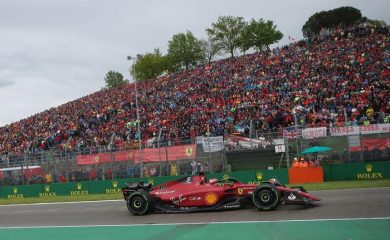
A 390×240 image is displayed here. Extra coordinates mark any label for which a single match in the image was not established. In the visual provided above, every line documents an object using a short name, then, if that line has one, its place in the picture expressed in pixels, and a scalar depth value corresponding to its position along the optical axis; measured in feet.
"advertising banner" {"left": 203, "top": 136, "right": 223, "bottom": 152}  83.87
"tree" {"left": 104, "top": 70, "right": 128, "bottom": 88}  326.87
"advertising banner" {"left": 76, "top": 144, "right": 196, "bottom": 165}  85.15
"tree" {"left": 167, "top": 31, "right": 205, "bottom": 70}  258.78
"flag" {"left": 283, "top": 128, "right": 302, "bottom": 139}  80.18
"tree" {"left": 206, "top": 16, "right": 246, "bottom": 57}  237.04
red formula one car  42.14
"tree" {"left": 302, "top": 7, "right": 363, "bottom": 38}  261.65
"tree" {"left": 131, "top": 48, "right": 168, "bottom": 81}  282.77
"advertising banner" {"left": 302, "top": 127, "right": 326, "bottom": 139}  79.10
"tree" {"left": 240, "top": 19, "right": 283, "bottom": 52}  234.58
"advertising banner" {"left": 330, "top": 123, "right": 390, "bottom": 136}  74.79
